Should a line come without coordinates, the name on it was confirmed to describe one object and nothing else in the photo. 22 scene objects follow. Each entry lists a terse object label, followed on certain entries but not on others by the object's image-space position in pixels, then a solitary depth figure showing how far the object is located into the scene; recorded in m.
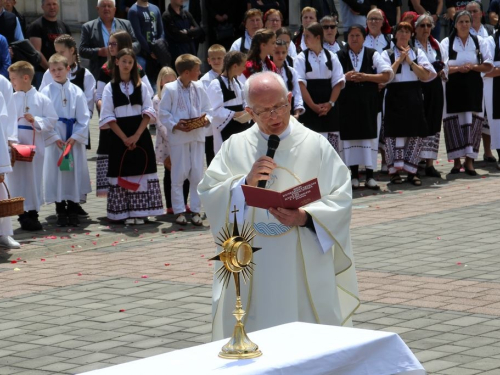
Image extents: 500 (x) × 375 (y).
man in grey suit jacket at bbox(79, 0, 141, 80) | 15.65
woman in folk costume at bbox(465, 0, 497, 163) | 15.46
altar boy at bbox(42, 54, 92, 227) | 11.89
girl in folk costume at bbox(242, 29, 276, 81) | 12.27
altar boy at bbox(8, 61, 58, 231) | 11.45
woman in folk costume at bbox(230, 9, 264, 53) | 14.09
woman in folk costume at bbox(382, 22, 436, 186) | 13.90
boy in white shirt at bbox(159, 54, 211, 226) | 11.73
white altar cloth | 3.77
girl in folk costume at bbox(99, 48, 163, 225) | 11.66
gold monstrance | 3.88
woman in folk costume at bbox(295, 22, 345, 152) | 13.20
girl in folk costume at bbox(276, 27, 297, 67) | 13.43
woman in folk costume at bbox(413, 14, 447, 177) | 14.28
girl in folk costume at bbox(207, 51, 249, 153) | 11.88
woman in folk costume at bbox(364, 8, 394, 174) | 14.45
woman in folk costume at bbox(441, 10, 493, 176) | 14.70
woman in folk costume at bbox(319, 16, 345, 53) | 14.35
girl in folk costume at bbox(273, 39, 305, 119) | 12.59
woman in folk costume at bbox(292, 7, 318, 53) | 15.35
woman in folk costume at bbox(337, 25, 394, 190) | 13.62
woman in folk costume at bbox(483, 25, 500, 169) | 15.23
